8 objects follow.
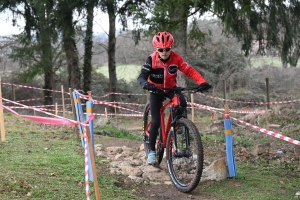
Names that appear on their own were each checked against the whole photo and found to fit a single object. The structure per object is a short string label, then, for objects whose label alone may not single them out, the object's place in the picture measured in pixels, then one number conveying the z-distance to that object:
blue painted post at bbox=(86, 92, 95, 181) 8.81
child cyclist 9.19
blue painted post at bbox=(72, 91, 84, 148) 12.07
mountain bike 8.85
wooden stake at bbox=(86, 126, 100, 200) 6.69
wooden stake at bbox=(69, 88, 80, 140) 13.77
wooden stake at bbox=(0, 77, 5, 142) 13.80
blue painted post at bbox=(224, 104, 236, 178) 9.36
